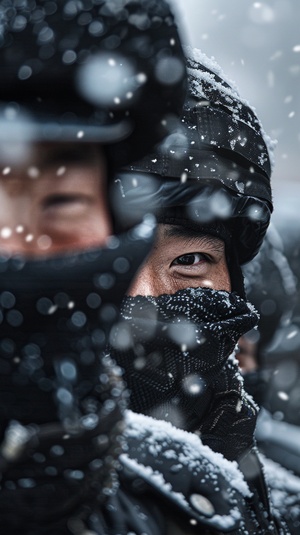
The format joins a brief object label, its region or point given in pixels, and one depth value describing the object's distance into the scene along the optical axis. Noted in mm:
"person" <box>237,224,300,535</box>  3674
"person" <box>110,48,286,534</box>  2023
